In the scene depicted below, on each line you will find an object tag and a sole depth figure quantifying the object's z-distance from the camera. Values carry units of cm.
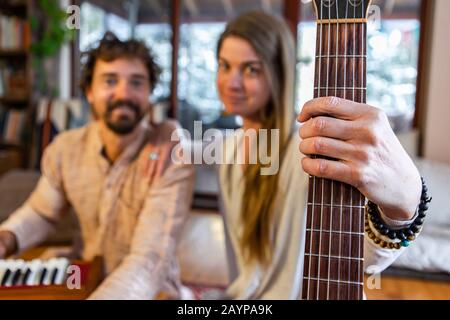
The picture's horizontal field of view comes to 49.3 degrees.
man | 97
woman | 92
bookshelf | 301
